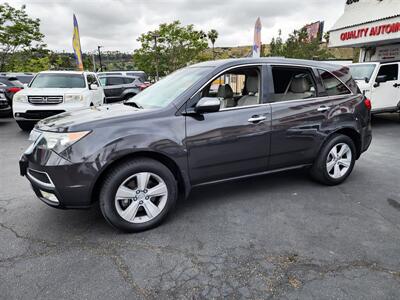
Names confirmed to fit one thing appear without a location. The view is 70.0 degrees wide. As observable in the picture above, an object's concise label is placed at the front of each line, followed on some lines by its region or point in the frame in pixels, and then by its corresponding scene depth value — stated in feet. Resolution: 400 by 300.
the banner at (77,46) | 65.51
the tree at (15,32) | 69.77
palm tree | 222.07
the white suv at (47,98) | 24.36
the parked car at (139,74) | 49.51
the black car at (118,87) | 46.42
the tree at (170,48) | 109.50
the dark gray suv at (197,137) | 8.63
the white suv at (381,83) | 27.50
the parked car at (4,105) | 30.19
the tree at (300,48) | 98.02
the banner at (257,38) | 45.09
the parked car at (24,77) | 45.60
